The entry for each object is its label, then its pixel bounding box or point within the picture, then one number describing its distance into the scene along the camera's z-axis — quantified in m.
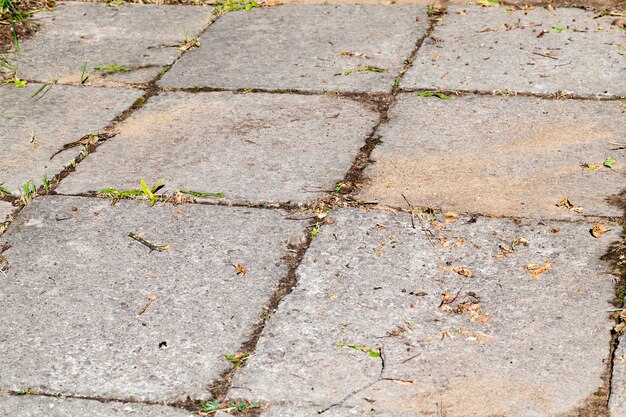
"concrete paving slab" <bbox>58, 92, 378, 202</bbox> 5.40
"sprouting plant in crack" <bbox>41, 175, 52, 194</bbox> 5.43
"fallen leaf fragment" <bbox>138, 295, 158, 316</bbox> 4.32
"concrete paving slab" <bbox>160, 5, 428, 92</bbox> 6.76
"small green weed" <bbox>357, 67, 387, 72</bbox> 6.82
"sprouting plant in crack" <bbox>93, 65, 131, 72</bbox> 7.10
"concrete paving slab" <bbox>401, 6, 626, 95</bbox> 6.50
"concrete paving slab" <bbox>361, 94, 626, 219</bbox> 5.08
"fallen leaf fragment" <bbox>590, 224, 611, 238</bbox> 4.68
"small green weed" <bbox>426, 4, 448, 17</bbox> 7.90
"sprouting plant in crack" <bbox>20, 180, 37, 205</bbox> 5.31
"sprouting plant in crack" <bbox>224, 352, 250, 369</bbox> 3.95
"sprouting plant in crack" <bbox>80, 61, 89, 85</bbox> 6.96
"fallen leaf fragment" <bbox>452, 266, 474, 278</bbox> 4.45
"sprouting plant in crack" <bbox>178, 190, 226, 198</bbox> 5.24
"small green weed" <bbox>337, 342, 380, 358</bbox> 3.94
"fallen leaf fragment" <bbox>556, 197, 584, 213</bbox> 4.91
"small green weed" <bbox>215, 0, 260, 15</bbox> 8.26
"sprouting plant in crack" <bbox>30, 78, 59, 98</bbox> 6.75
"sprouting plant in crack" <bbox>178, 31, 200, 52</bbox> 7.43
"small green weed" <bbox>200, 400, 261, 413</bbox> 3.68
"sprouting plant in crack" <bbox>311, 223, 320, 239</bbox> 4.84
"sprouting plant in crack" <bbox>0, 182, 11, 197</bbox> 5.40
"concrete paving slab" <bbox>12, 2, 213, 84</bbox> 7.14
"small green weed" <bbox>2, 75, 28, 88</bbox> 6.93
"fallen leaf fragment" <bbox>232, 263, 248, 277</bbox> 4.56
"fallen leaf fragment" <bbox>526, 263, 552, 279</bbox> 4.42
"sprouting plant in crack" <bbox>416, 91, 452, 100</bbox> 6.37
